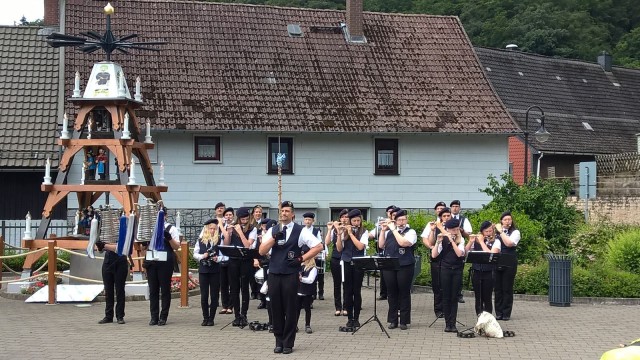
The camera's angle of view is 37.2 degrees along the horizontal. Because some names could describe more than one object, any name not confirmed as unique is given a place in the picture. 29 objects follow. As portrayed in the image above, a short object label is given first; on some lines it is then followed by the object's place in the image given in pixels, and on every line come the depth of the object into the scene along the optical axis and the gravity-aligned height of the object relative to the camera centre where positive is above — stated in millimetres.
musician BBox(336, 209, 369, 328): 15758 -1095
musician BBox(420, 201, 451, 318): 16281 -1172
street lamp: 28484 +1860
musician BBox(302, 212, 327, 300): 14840 -1267
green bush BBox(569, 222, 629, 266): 23359 -1126
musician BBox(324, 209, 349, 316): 16453 -799
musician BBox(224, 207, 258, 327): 16125 -1208
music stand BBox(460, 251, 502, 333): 15531 -990
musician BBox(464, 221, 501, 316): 16156 -1283
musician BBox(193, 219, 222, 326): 16203 -1314
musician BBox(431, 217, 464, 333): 15336 -1147
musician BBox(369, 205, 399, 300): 15914 -682
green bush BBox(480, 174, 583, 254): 24969 -272
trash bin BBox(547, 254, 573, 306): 18953 -1668
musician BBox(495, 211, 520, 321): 16922 -1421
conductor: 13086 -997
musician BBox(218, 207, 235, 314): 16469 -1232
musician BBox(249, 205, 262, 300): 16844 -528
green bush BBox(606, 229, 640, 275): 21297 -1267
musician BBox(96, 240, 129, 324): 16531 -1487
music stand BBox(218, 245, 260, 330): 15703 -954
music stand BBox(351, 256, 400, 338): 14938 -1065
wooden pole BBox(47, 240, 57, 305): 19141 -1539
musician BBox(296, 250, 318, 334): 14523 -1317
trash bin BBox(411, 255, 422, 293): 20231 -1556
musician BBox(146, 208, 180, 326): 16203 -1497
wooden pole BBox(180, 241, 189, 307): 18906 -1636
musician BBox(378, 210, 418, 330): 15609 -1187
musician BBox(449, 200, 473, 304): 17250 -438
